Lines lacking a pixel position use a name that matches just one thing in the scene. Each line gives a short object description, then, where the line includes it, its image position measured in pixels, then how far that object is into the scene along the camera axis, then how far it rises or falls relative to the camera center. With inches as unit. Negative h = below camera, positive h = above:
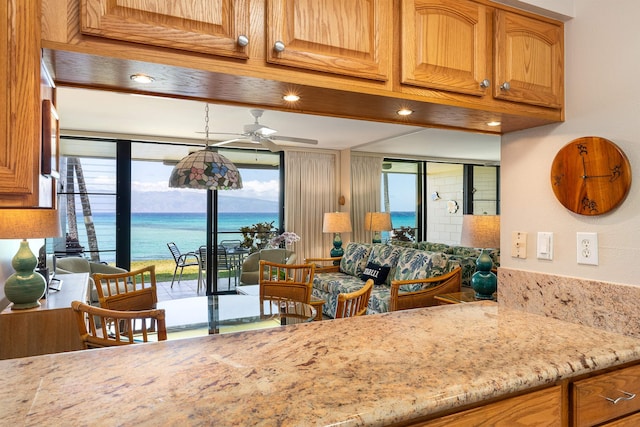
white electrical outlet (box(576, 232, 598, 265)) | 60.3 -4.7
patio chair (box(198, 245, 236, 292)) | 257.3 -27.5
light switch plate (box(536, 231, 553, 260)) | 65.8 -4.7
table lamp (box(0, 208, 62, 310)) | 84.0 -13.7
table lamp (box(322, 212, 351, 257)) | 249.8 -5.5
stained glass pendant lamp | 128.7 +13.6
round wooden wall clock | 57.2 +5.9
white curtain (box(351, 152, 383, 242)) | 270.5 +18.4
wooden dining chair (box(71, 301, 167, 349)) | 65.2 -17.6
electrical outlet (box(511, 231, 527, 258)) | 69.7 -4.8
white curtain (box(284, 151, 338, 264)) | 268.2 +12.3
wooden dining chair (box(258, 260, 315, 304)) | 124.6 -22.4
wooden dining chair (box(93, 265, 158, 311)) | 102.9 -21.3
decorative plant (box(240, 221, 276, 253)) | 265.4 -12.4
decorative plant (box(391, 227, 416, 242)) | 245.3 -10.9
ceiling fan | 155.9 +32.1
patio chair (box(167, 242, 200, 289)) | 277.4 -30.1
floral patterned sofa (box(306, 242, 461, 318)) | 148.0 -26.0
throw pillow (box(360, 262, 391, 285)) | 191.0 -26.8
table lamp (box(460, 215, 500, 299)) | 108.3 -6.5
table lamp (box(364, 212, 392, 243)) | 248.8 -3.6
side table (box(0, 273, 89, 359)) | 95.2 -27.1
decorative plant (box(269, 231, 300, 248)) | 218.7 -11.8
